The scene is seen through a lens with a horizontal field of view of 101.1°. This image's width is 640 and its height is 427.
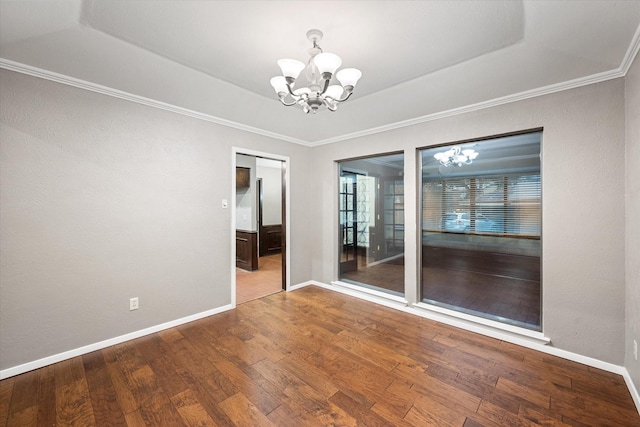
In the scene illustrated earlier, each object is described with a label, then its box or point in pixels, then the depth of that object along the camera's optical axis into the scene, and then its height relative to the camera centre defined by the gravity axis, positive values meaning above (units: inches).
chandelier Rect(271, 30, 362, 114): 69.0 +38.0
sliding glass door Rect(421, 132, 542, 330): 109.9 -5.6
